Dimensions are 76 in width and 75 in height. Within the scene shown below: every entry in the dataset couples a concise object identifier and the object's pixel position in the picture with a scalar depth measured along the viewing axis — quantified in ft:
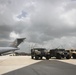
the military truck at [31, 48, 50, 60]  47.73
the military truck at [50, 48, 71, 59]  49.76
